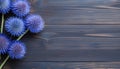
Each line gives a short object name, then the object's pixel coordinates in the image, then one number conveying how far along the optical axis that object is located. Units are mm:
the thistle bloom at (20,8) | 1068
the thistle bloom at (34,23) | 1060
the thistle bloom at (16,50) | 995
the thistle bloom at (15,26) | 1035
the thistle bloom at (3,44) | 993
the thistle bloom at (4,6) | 1054
